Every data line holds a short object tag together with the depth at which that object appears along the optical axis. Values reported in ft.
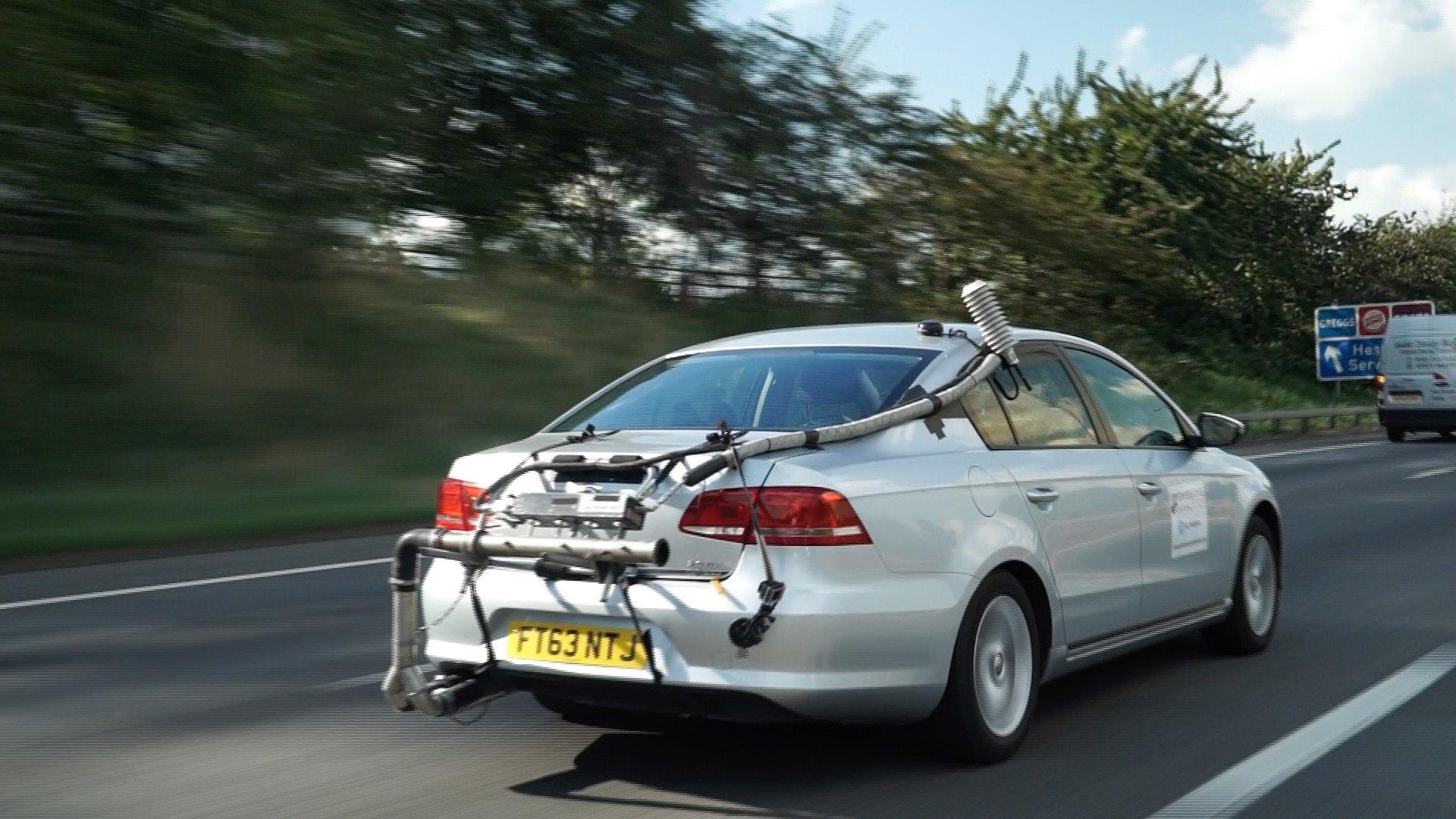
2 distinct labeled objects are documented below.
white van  95.66
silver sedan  15.53
